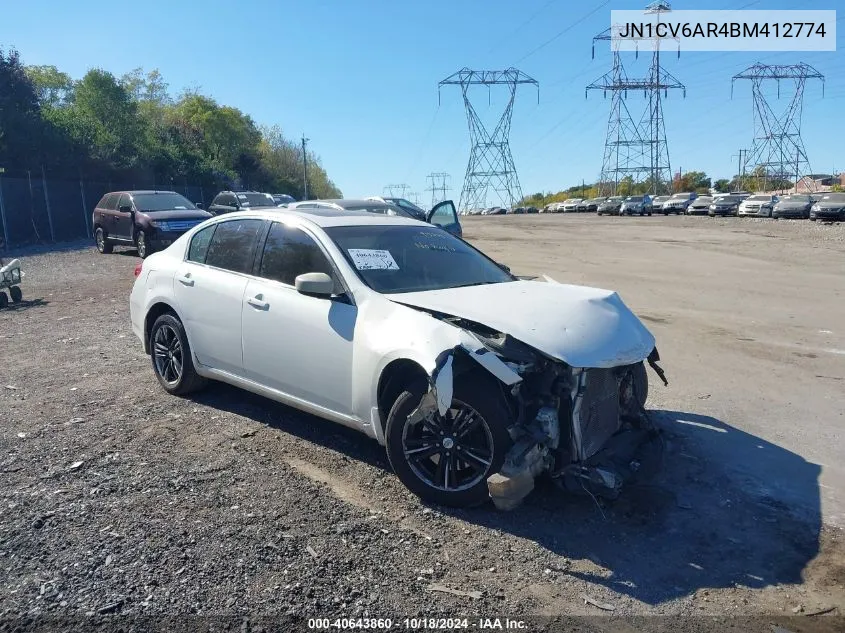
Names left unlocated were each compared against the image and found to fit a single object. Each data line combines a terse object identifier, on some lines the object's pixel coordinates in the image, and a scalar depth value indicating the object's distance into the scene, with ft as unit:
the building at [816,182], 275.80
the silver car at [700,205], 166.20
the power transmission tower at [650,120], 254.88
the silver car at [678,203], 180.65
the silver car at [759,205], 144.97
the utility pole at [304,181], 236.43
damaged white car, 12.91
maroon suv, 58.90
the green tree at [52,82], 197.88
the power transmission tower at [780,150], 249.34
